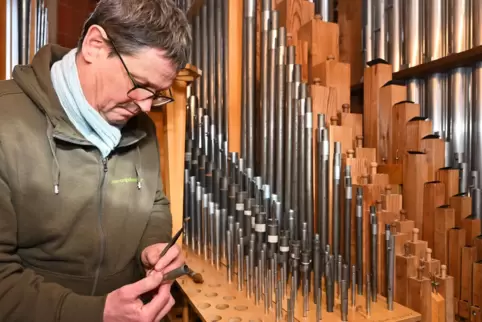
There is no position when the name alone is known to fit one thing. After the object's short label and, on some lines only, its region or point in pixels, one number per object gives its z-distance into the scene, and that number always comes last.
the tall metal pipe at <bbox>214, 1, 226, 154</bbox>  1.73
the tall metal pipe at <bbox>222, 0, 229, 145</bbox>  1.74
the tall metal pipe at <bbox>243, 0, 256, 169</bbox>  1.67
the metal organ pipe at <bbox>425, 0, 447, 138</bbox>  1.81
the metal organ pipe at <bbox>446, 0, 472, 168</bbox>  1.70
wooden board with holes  1.16
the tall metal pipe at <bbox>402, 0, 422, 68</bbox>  1.92
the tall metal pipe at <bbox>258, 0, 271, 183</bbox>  1.52
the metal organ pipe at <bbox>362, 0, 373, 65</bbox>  2.24
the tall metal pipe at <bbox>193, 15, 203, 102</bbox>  1.93
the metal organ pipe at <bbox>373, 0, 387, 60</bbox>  2.13
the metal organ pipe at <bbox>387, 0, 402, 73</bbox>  2.03
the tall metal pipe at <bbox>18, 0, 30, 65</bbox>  1.97
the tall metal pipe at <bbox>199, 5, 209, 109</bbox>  1.89
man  0.77
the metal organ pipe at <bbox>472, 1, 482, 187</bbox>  1.63
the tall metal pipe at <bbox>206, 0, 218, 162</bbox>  1.81
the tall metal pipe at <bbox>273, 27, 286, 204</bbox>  1.47
